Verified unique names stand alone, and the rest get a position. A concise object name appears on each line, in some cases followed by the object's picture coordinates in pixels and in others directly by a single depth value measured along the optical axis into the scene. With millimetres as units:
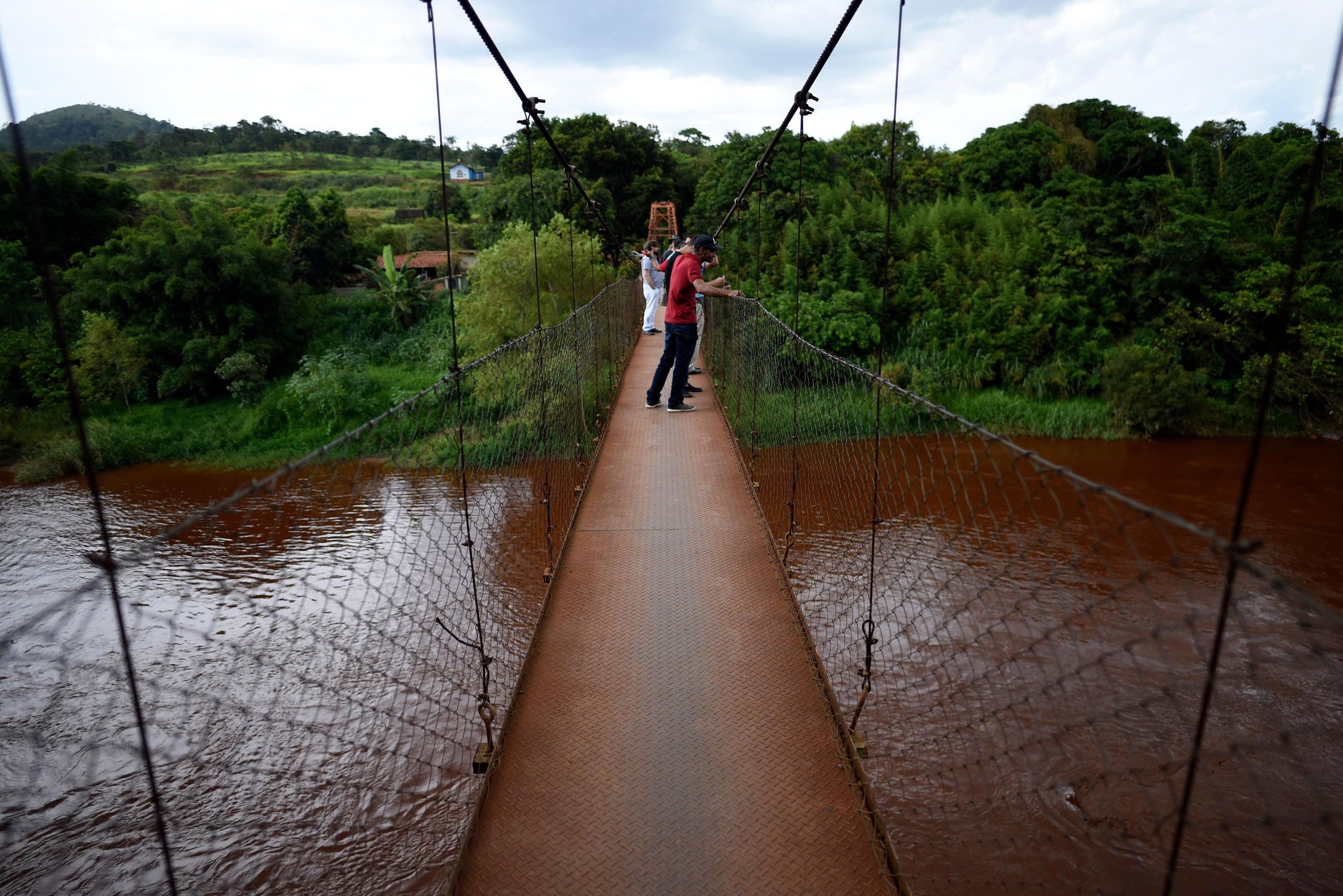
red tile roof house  22719
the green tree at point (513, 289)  12758
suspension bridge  1571
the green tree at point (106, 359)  14484
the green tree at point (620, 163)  22000
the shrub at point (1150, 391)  11352
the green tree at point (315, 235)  20516
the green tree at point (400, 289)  18562
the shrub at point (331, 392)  14656
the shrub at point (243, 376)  15133
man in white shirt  7539
